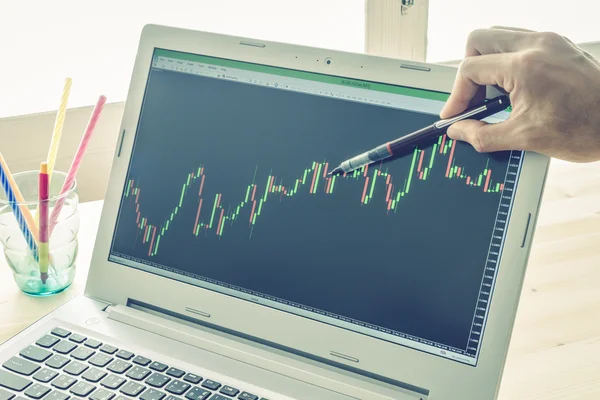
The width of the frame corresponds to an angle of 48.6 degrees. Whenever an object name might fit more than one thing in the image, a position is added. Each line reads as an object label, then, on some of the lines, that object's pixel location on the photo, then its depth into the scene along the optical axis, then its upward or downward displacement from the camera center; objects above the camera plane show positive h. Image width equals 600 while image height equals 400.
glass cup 0.88 -0.14
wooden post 1.37 +0.40
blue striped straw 0.82 -0.08
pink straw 0.86 -0.01
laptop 0.66 -0.04
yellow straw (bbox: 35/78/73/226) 0.86 +0.03
